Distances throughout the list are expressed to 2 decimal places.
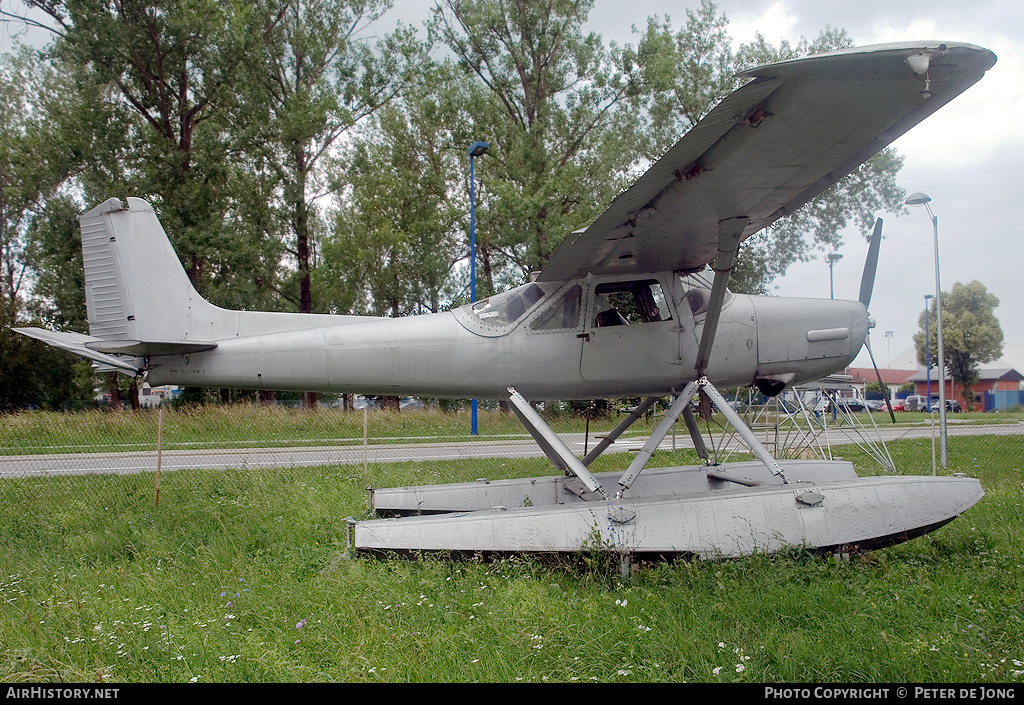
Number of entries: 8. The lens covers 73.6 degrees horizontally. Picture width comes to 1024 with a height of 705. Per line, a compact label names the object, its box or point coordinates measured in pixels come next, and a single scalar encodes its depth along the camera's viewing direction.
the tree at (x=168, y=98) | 24.78
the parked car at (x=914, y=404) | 61.28
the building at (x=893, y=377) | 92.00
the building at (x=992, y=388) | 65.56
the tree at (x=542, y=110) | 29.47
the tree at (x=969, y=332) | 62.84
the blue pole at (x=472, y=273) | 19.56
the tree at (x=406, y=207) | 31.94
